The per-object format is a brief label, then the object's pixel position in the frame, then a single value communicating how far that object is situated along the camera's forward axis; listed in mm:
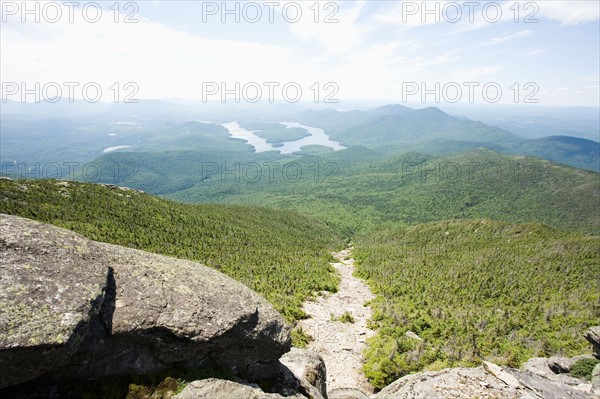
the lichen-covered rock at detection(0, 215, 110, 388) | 6941
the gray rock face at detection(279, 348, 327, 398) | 14766
